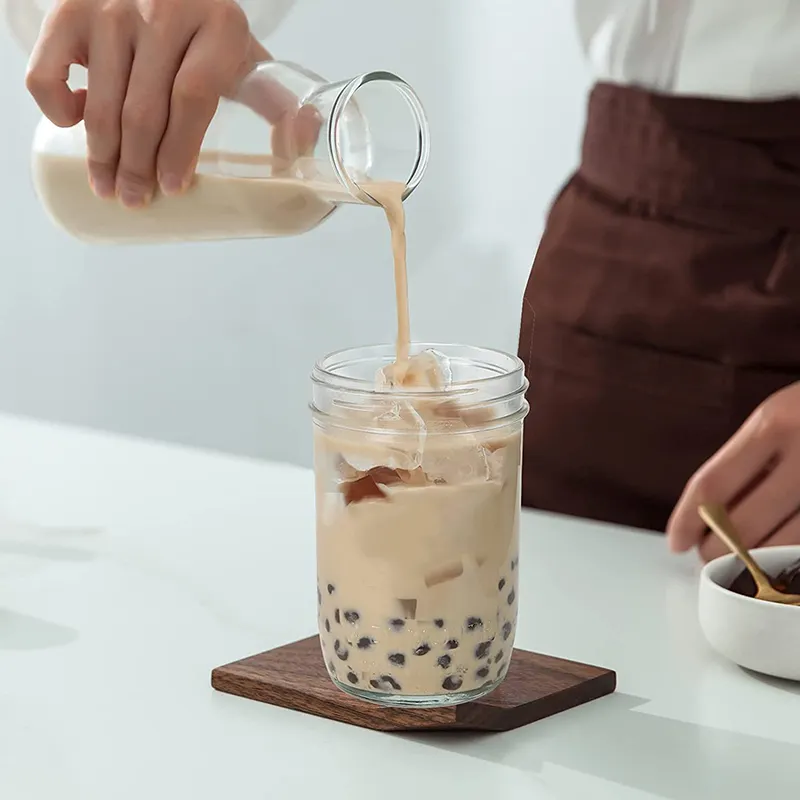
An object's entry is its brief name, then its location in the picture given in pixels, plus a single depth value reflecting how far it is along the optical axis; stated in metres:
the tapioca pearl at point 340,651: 1.10
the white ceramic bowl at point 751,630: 1.15
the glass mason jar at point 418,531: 1.07
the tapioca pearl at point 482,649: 1.10
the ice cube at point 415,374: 1.09
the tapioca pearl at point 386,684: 1.10
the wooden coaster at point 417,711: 1.09
